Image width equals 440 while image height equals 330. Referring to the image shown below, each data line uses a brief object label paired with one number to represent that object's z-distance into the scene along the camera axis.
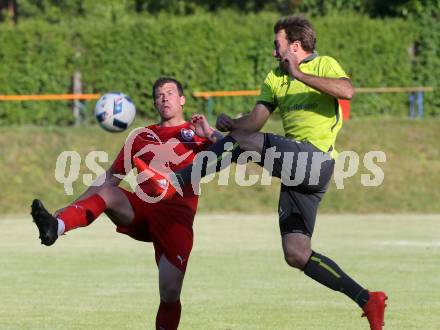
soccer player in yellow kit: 16.27
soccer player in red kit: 16.95
